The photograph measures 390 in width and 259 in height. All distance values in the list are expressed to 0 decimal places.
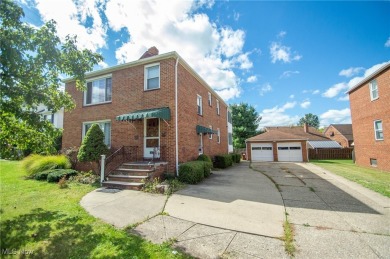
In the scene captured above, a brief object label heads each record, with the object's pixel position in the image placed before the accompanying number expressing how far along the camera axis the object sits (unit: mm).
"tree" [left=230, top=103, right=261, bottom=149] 38438
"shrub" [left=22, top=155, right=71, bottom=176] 10320
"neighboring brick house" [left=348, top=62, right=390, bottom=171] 13250
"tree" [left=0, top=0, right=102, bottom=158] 4012
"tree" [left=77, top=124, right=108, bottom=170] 8984
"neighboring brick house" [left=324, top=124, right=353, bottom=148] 36412
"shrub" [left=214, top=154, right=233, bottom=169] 15406
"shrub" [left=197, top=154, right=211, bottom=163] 12281
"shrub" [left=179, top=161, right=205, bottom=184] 8875
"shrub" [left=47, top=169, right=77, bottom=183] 9008
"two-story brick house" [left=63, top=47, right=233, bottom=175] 9953
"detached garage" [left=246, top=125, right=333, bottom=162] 23016
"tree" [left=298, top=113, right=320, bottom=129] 76419
